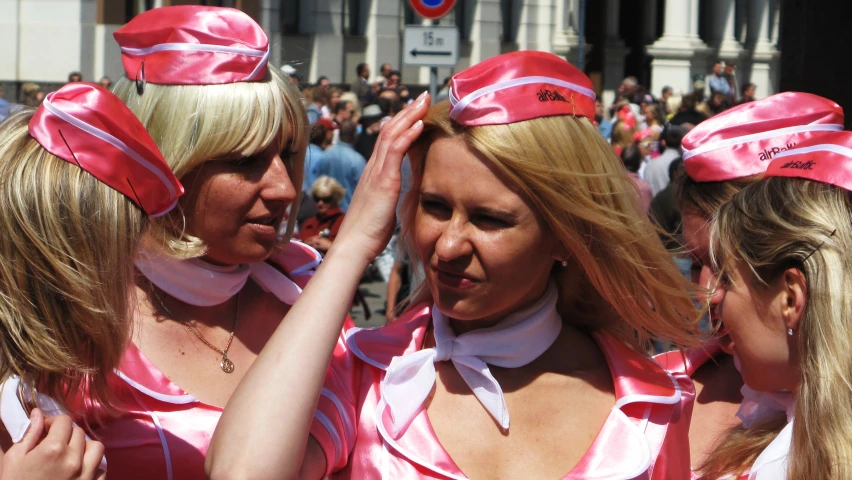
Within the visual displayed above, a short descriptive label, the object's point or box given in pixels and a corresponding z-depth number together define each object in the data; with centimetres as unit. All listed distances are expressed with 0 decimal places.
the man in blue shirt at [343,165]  1028
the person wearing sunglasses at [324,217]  870
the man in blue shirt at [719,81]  2242
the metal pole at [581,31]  2359
